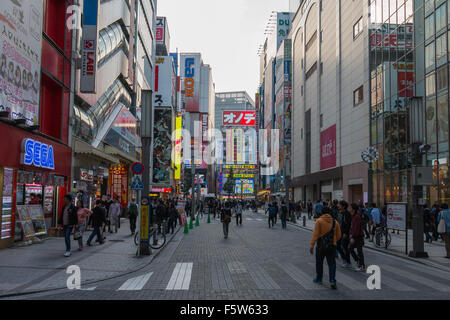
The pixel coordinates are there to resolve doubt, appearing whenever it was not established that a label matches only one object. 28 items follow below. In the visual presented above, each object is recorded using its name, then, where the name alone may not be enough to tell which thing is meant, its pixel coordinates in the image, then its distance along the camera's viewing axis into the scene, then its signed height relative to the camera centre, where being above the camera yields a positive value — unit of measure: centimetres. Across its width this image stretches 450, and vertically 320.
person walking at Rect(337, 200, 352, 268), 1129 -95
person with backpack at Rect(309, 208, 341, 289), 842 -98
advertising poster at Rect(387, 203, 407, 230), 1521 -85
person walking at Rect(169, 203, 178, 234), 2278 -136
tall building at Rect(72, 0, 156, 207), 2186 +576
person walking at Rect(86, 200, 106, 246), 1520 -101
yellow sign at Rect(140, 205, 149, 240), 1341 -96
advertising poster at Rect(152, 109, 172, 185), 6862 +739
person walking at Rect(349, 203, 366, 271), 1080 -116
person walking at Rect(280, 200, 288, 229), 2752 -144
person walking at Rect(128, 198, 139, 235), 2030 -118
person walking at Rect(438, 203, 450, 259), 1381 -111
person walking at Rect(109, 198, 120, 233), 2155 -110
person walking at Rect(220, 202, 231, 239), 1967 -122
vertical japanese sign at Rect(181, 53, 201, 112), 10506 +2764
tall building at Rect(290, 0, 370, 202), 3731 +995
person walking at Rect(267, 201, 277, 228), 2852 -137
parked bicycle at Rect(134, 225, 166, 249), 1540 -188
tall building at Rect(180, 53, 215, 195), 10581 +2437
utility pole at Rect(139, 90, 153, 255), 1420 +212
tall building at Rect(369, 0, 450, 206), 2316 +679
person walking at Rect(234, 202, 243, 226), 2956 -131
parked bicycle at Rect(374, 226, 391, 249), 1655 -172
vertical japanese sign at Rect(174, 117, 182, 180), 8112 +889
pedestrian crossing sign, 1378 +21
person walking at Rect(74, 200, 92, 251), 1527 -85
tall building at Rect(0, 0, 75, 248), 1399 +298
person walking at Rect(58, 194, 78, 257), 1262 -86
